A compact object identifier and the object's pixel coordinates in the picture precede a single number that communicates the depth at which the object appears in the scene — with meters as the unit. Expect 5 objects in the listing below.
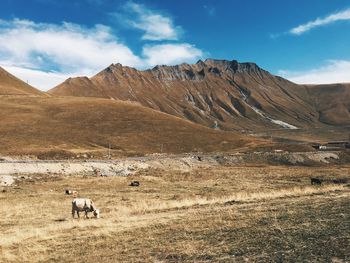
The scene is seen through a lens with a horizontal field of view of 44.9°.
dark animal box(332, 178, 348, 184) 58.38
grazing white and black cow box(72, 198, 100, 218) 30.31
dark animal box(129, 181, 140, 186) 55.56
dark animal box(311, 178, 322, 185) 56.16
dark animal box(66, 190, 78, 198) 44.46
